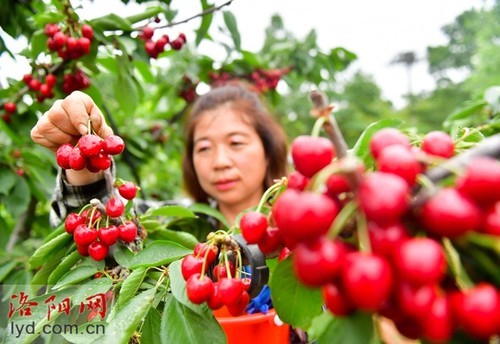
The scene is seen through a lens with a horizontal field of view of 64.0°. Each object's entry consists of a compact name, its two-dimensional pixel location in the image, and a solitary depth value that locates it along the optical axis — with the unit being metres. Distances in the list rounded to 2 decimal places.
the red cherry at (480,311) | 0.33
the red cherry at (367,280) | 0.33
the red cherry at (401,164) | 0.38
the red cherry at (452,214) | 0.34
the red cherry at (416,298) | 0.33
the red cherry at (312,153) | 0.42
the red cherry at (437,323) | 0.34
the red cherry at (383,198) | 0.34
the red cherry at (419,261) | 0.32
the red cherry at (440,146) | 0.44
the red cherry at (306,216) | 0.35
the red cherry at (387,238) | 0.35
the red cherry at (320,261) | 0.35
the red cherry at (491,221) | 0.34
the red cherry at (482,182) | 0.33
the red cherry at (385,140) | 0.42
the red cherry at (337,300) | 0.37
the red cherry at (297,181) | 0.48
